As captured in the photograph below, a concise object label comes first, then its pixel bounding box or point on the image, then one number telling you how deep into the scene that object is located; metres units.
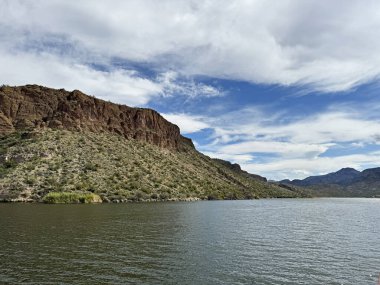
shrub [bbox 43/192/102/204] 87.25
